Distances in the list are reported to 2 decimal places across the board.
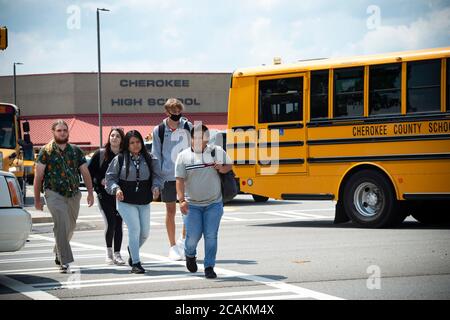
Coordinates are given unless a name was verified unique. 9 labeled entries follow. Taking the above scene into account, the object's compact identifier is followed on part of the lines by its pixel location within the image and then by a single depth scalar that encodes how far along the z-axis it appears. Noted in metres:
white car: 9.90
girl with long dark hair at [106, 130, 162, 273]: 11.02
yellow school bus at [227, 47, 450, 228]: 15.55
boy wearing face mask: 12.21
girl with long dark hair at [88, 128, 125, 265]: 12.03
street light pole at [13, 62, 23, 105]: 64.43
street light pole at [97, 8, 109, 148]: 44.38
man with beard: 11.03
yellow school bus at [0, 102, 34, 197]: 26.66
